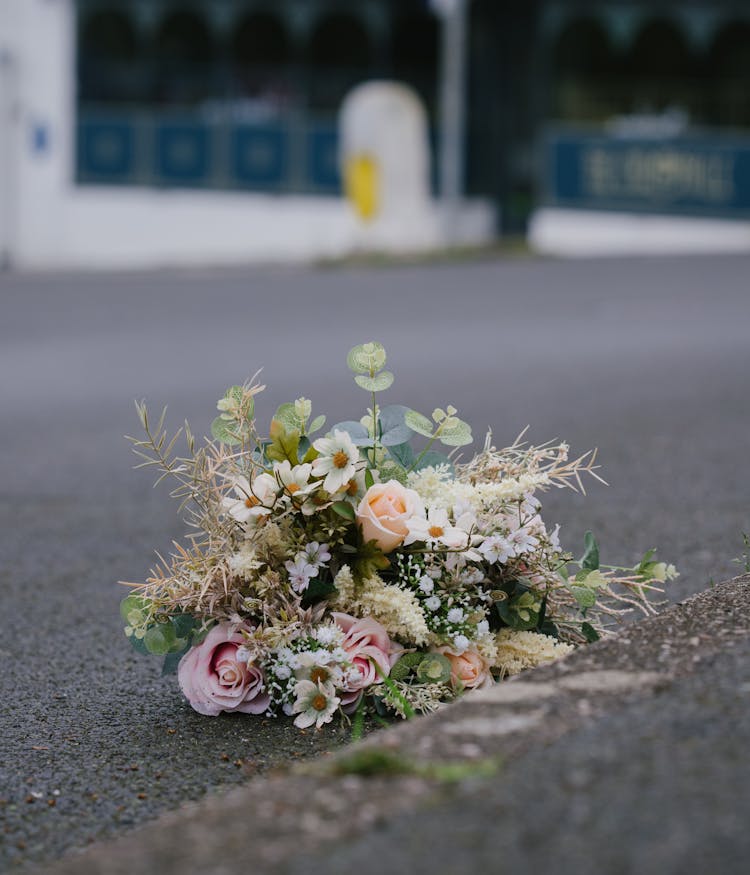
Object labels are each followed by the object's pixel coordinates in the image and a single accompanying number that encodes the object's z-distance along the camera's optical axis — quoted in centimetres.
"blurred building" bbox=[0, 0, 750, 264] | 2412
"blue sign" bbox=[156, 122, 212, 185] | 2586
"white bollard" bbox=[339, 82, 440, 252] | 2159
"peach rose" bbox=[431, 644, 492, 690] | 354
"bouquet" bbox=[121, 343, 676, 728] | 350
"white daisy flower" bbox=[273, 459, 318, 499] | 352
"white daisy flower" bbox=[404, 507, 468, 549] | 348
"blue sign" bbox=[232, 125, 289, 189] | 2522
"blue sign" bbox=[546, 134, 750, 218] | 2216
